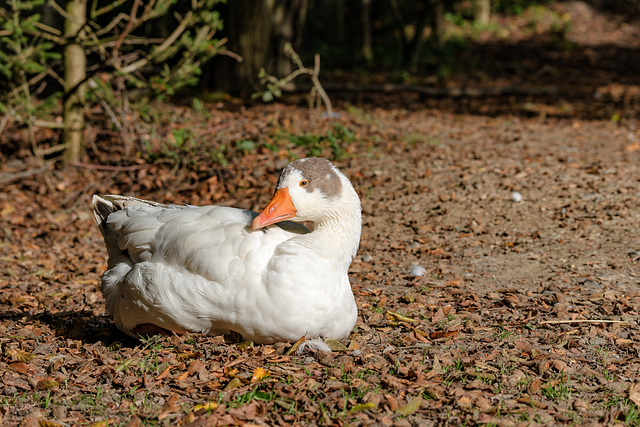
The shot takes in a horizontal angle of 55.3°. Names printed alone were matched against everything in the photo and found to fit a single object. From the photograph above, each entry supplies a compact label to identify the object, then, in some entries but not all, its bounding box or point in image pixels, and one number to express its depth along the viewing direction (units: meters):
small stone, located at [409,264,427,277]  5.18
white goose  3.46
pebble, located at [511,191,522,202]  6.54
